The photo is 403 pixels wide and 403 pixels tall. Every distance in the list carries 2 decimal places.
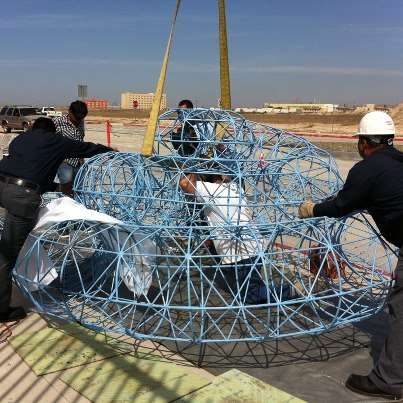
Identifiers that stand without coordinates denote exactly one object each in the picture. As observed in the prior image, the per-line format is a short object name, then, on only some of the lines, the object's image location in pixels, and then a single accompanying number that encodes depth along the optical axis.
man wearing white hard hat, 3.36
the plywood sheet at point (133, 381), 3.31
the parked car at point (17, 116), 28.55
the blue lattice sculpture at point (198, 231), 3.93
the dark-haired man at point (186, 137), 5.05
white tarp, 3.96
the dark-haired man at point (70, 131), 6.44
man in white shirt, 4.01
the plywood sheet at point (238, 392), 3.29
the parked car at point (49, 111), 33.22
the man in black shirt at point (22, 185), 4.25
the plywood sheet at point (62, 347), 3.72
